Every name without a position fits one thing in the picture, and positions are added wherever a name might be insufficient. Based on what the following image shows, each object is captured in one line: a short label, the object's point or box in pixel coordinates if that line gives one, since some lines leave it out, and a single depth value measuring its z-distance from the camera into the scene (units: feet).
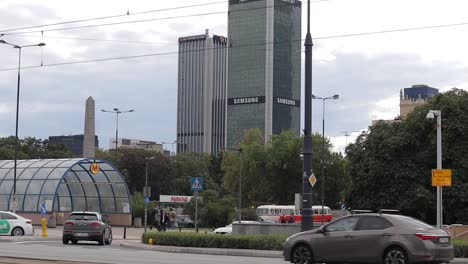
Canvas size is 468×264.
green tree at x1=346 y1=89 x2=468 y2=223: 185.86
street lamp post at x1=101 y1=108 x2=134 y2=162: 347.97
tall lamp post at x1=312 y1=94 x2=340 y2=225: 289.14
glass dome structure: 198.59
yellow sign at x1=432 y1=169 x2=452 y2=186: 101.09
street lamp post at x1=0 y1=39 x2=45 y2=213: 160.45
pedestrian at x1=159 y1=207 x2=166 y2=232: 160.84
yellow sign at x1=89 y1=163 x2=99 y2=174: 206.67
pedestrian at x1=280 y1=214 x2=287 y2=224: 224.94
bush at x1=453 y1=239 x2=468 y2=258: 80.89
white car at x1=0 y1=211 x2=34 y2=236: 128.77
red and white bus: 261.50
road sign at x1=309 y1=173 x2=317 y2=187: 85.10
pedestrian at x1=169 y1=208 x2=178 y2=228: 186.69
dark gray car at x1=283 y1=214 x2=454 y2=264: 59.88
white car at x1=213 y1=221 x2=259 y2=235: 147.43
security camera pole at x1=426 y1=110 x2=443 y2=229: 102.94
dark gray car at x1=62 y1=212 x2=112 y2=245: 110.22
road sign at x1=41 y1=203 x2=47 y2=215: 180.17
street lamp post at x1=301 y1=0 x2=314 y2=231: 83.41
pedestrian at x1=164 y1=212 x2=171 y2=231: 164.33
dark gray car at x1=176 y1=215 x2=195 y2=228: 256.32
